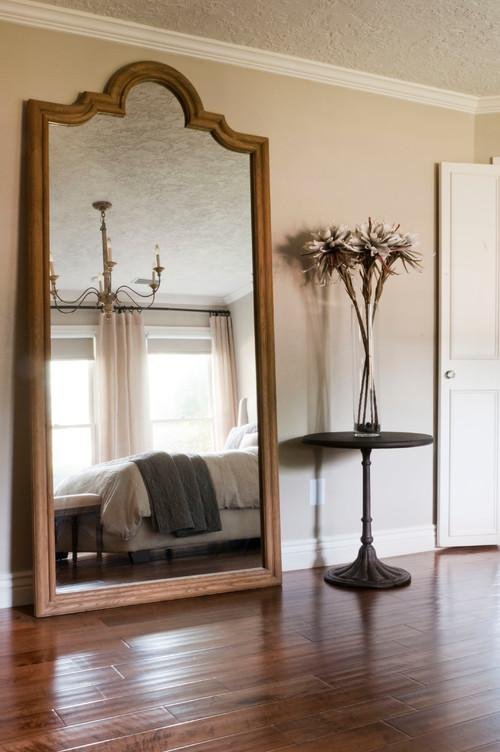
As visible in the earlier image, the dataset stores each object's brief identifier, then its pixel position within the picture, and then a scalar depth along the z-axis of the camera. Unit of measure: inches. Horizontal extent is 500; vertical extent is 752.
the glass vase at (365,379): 127.6
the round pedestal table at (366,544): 119.7
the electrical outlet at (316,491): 136.2
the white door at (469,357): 148.5
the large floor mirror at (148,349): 113.2
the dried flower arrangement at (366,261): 124.7
